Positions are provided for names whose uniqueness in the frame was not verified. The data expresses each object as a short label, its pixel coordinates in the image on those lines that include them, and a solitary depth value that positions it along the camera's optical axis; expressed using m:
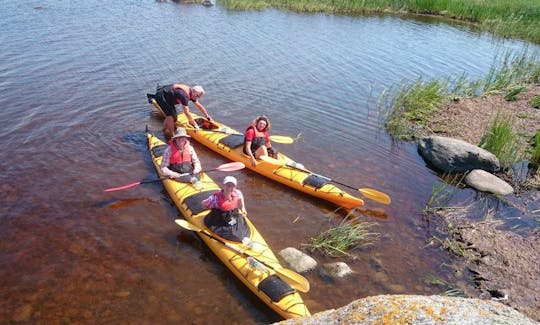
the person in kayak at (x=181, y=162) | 8.04
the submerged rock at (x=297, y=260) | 6.72
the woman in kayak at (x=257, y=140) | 9.36
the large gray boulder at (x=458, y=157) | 10.01
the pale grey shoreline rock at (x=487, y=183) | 9.34
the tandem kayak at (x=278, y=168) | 8.63
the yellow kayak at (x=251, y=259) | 5.75
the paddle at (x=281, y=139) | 10.16
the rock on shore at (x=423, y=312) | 2.10
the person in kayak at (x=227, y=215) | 6.62
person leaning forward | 9.97
